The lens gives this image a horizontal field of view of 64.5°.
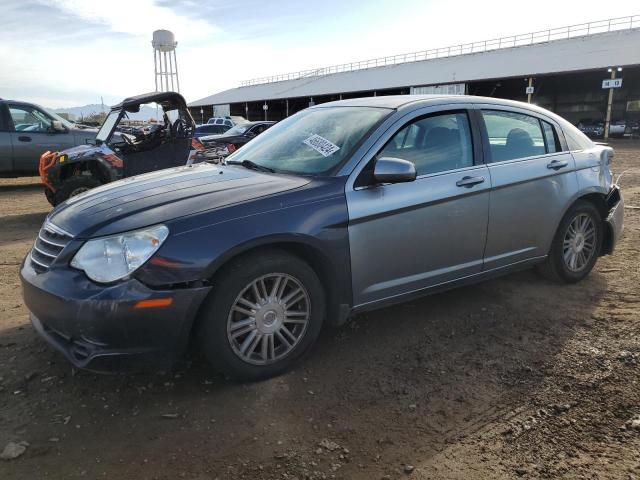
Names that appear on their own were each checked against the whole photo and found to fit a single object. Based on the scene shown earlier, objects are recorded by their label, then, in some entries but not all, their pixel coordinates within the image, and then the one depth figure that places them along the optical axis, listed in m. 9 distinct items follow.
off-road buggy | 7.89
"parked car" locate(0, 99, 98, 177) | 10.66
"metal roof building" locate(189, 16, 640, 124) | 32.03
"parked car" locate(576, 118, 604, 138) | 33.78
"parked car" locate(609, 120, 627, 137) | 32.53
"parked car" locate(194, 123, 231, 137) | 26.03
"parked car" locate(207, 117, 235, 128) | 27.50
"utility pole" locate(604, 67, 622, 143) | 29.65
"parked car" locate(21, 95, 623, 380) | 2.70
